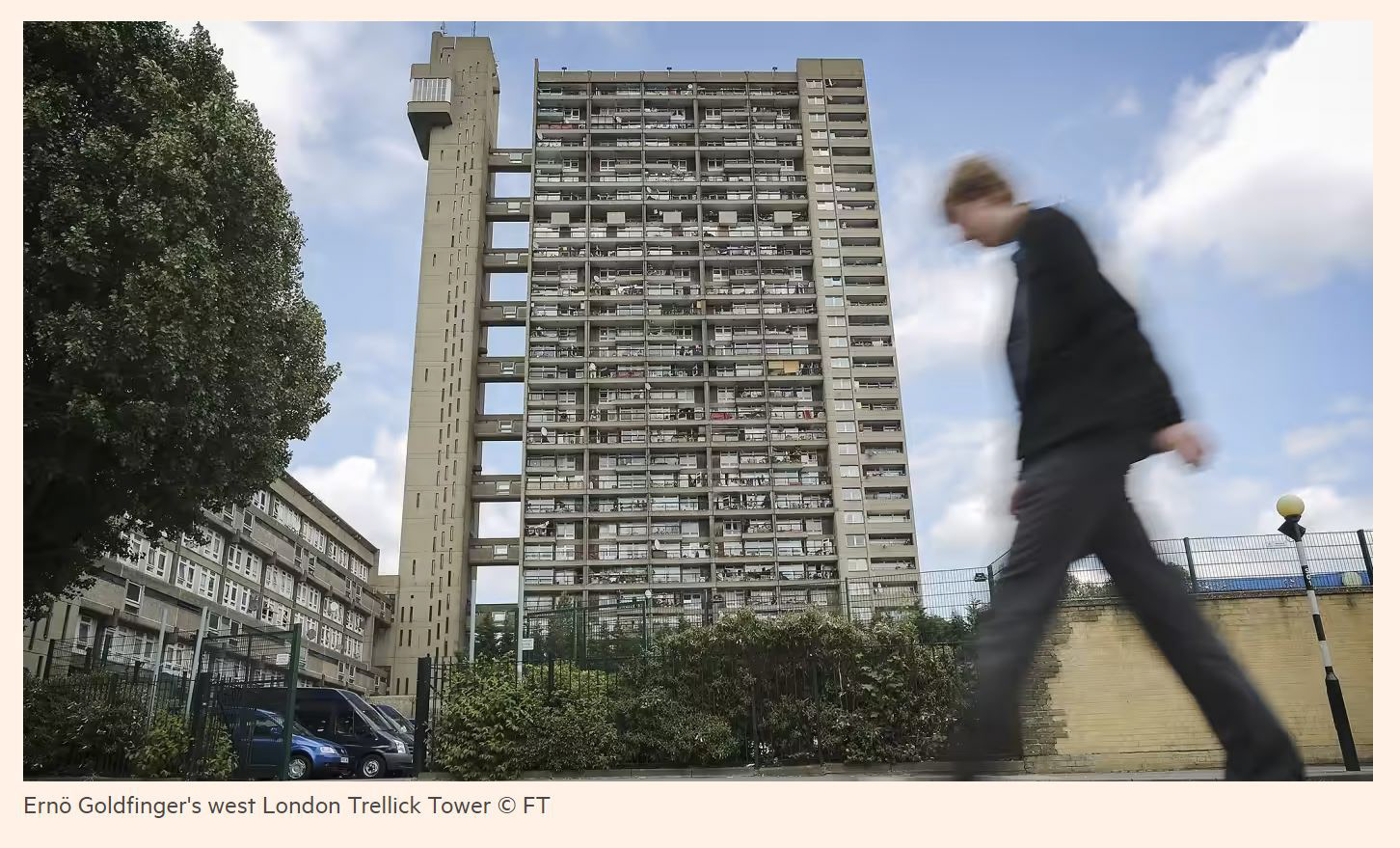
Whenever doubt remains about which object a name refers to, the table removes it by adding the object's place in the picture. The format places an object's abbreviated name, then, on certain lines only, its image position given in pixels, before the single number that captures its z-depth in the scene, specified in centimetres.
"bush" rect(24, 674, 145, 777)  1405
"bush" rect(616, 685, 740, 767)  1248
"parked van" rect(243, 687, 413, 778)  1806
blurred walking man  227
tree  1185
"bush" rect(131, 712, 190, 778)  1305
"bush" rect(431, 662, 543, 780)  1222
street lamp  1032
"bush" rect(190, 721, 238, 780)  1281
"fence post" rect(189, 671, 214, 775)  1310
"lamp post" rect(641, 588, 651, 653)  1346
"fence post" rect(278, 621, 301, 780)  1300
